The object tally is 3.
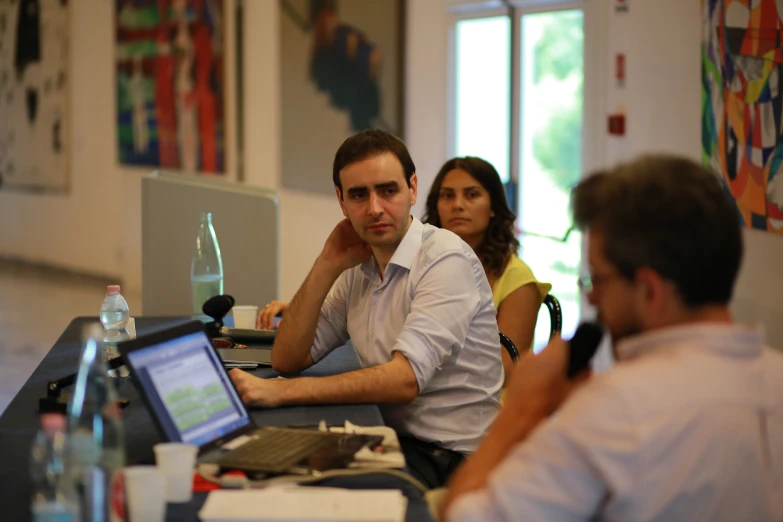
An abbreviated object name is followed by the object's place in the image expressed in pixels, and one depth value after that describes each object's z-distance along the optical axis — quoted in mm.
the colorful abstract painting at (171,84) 7922
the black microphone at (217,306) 2807
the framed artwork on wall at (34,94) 9719
